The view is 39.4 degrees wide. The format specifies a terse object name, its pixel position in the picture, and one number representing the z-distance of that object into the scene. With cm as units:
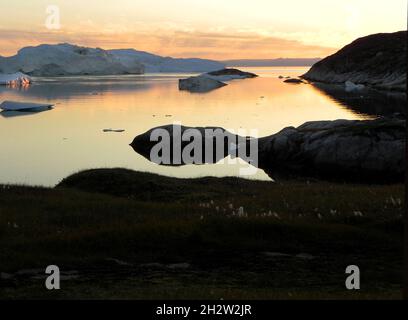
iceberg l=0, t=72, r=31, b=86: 19788
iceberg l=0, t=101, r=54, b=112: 8825
